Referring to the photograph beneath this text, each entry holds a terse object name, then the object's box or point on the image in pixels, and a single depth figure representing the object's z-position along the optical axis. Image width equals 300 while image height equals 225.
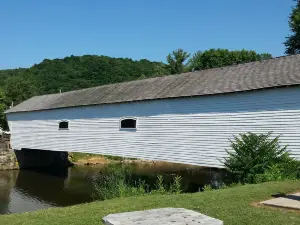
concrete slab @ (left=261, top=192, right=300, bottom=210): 6.48
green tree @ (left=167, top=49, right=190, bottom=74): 44.84
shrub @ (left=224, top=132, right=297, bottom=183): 11.38
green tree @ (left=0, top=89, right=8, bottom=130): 37.31
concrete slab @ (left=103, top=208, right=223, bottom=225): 4.49
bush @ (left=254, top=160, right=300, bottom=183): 10.42
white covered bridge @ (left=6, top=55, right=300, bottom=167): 12.45
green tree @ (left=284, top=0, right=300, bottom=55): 31.16
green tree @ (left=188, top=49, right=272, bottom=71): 44.94
